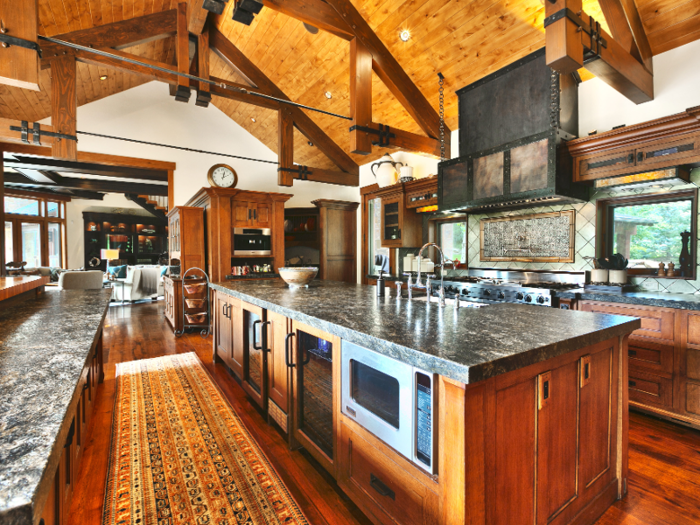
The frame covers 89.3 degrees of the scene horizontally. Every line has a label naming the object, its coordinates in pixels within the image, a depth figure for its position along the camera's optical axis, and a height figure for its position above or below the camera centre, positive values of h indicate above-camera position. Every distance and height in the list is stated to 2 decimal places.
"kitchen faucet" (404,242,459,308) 1.91 -0.24
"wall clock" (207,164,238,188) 6.74 +1.52
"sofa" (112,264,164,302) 8.66 -0.71
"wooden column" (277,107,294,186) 6.11 +1.98
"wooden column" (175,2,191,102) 4.77 +2.89
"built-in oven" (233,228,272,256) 5.96 +0.23
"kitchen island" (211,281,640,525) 1.07 -0.59
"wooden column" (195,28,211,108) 5.10 +2.90
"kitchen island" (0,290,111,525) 0.56 -0.35
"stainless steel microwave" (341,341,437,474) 1.19 -0.57
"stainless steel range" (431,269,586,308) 3.28 -0.34
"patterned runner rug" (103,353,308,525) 1.65 -1.20
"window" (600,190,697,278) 2.96 +0.20
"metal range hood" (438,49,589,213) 3.29 +1.11
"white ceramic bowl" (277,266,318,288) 3.08 -0.19
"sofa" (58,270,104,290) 4.35 -0.30
